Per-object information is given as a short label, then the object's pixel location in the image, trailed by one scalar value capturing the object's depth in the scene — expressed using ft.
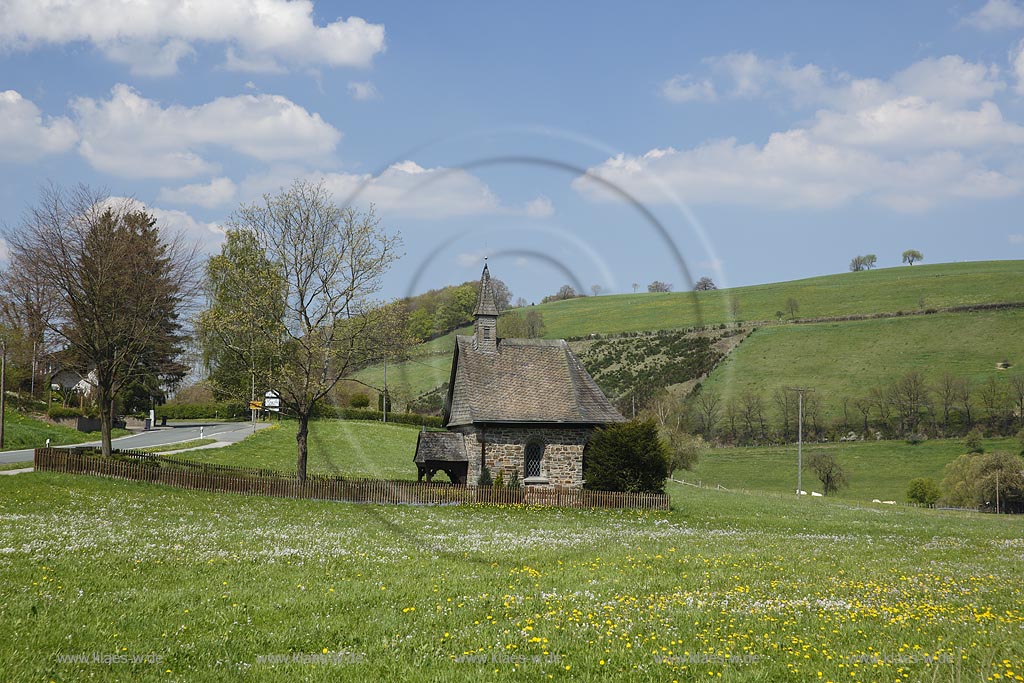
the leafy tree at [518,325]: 175.01
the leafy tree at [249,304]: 139.33
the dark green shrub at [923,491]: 252.83
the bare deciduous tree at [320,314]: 139.03
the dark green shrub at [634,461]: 137.80
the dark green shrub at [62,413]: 222.07
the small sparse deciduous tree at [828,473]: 276.41
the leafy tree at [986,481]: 231.09
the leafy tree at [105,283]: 144.77
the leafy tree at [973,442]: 303.13
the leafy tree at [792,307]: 442.95
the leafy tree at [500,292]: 165.27
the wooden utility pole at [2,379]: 171.04
